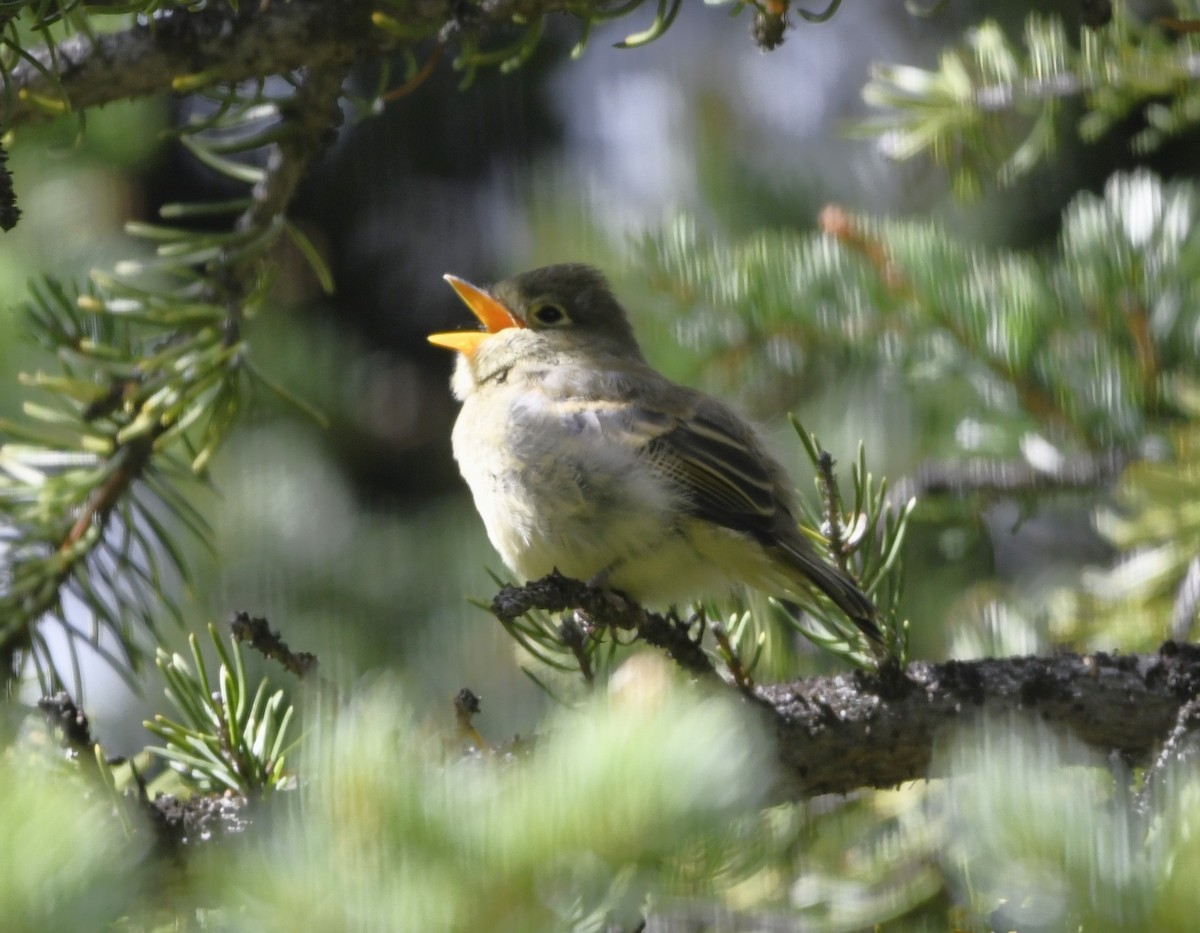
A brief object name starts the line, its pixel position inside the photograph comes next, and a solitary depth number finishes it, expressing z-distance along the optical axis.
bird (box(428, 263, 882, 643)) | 5.76
